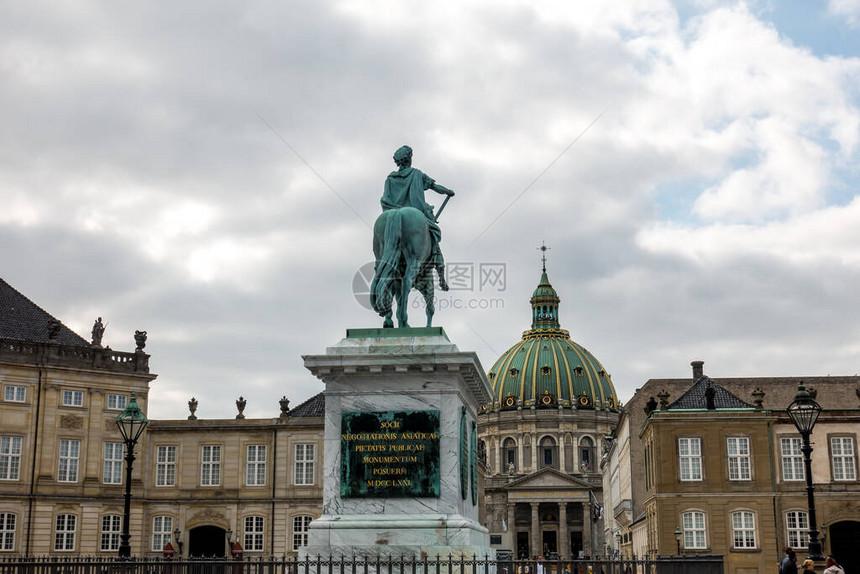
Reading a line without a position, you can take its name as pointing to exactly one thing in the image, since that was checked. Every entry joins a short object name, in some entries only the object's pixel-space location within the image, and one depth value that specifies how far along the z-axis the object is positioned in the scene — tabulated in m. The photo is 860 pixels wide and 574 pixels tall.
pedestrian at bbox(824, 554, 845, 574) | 18.50
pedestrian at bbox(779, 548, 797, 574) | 19.88
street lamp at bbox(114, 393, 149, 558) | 24.91
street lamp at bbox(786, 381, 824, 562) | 19.53
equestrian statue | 17.83
